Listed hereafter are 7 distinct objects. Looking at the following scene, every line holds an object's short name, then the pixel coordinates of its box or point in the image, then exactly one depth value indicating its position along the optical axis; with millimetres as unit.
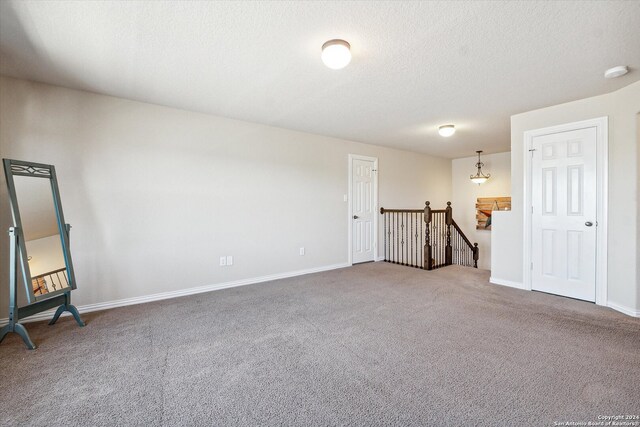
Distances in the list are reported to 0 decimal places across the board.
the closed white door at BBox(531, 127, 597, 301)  3186
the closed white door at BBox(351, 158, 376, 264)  5230
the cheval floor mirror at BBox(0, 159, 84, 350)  2270
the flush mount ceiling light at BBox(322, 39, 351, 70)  2074
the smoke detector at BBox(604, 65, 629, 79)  2451
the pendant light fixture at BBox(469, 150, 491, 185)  6168
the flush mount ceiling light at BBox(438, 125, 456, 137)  4238
